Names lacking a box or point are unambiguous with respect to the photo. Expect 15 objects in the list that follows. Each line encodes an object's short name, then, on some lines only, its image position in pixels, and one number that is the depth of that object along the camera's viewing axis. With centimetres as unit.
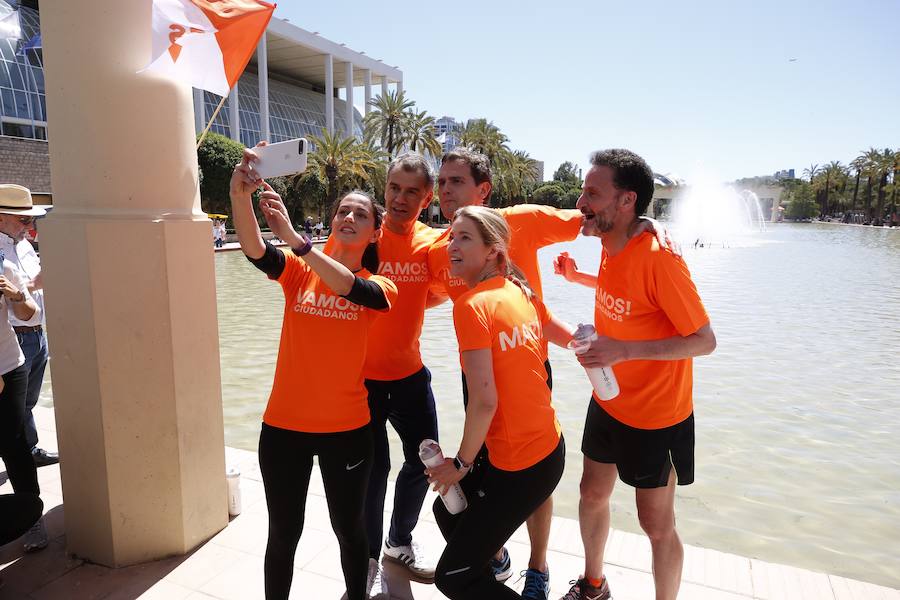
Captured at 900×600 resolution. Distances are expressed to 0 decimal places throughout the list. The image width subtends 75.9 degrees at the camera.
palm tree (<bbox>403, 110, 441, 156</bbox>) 4638
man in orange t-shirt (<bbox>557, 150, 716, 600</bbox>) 256
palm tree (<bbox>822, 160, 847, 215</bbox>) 10106
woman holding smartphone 253
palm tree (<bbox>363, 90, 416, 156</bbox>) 4600
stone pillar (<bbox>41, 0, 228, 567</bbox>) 304
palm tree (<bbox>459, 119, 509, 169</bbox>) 5222
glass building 3653
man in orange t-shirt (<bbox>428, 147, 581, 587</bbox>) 326
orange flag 303
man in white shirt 414
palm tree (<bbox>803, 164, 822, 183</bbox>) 10841
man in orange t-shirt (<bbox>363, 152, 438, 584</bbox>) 318
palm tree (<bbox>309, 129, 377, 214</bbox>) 4012
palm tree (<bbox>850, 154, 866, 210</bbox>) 8844
